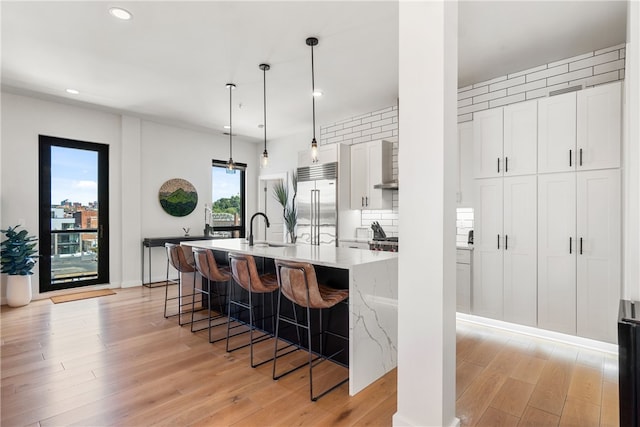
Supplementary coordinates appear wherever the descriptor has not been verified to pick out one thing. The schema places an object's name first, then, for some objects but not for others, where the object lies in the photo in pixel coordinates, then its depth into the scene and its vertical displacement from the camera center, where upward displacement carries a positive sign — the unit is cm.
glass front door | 504 +1
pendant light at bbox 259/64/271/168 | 369 +166
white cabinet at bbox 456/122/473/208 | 396 +60
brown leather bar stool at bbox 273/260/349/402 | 232 -56
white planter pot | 454 -107
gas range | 446 -43
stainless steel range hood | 482 +41
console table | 581 -51
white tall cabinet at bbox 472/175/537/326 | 344 -41
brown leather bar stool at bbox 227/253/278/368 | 286 -56
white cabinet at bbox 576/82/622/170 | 295 +80
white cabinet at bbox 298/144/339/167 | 537 +100
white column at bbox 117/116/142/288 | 570 +22
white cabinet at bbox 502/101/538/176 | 342 +79
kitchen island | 237 -70
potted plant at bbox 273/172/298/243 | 605 +17
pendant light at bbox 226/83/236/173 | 425 +167
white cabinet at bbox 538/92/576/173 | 319 +79
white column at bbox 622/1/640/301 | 185 +31
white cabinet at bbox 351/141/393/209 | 503 +63
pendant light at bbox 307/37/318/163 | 313 +166
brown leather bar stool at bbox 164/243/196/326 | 391 -55
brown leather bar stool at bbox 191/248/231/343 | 335 -57
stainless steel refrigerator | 532 +15
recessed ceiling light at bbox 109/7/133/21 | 268 +168
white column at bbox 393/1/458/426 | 175 +1
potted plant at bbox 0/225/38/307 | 445 -69
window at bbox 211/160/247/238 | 705 +29
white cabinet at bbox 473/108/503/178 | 364 +79
